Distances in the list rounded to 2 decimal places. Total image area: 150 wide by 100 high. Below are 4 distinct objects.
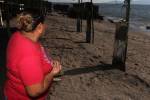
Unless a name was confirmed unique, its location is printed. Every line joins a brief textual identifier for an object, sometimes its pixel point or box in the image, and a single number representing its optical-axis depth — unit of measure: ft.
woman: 3.74
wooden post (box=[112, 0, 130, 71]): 12.58
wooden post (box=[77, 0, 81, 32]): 23.60
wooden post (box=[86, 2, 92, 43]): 19.04
